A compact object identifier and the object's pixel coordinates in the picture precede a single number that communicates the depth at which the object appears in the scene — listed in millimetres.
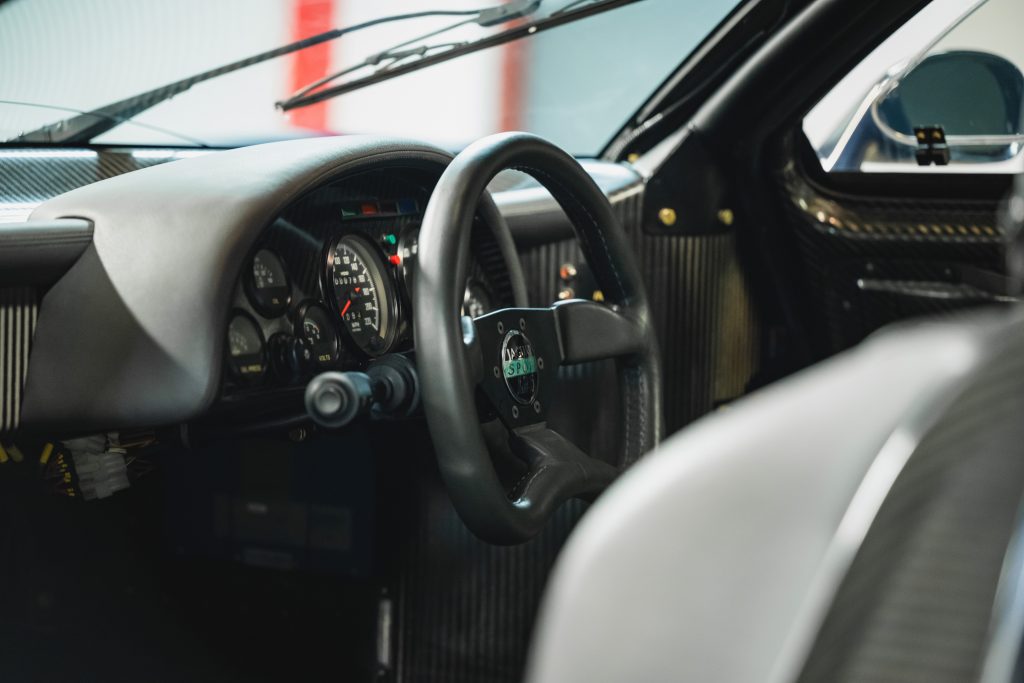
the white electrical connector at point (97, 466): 1529
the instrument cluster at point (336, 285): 1490
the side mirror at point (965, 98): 2139
